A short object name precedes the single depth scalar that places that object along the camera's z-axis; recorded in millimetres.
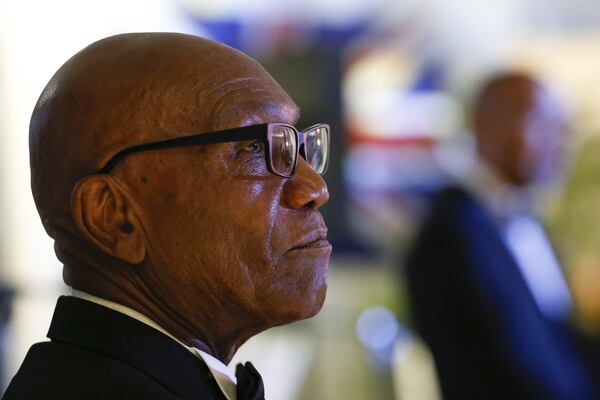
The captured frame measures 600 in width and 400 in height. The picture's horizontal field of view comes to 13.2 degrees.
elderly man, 1775
